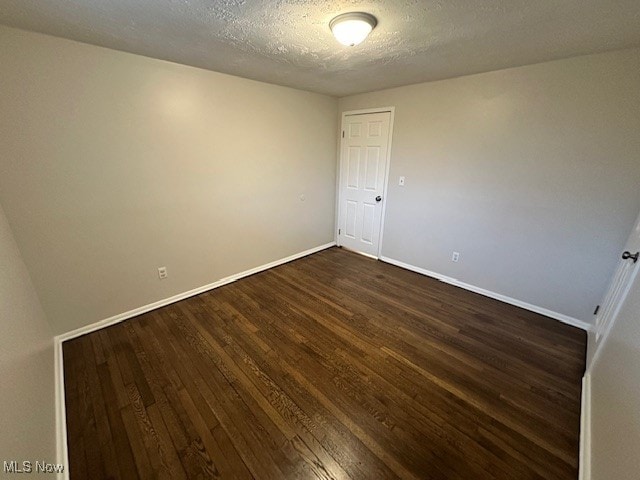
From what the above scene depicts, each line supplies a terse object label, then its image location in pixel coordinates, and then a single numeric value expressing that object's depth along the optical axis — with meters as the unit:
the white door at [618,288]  1.67
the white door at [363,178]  3.49
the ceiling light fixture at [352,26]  1.43
